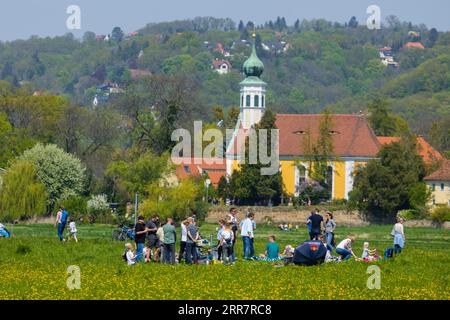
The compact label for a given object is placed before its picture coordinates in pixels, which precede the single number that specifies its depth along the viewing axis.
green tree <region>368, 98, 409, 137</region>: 126.03
